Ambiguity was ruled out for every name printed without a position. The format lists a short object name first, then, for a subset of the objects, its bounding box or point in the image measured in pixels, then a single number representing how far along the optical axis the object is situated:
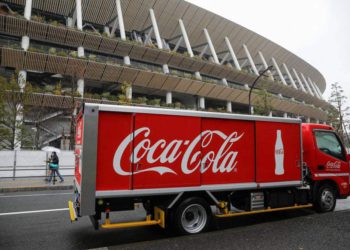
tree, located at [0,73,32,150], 19.14
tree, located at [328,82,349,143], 44.72
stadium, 26.94
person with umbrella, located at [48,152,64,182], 14.66
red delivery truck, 4.82
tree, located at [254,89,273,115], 31.82
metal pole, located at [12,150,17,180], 15.98
